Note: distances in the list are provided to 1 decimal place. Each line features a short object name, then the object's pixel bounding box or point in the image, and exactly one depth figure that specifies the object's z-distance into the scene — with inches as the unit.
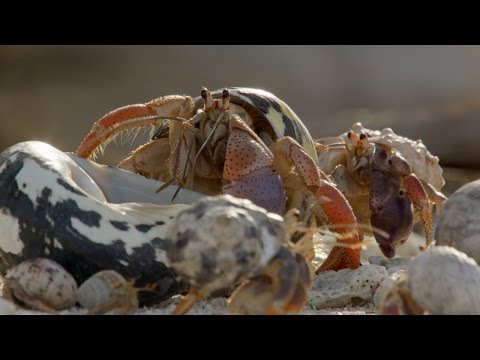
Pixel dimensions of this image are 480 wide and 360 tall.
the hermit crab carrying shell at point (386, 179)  162.4
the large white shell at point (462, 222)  102.4
